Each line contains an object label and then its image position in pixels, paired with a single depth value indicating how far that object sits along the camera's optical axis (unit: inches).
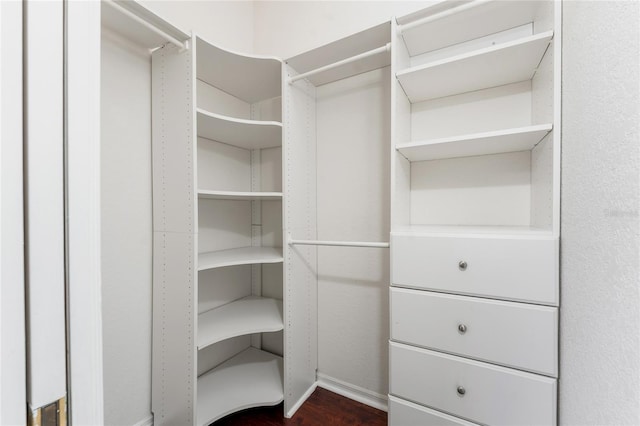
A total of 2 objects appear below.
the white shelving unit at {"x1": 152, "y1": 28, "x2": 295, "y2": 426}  51.4
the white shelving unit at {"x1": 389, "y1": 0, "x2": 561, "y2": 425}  38.4
